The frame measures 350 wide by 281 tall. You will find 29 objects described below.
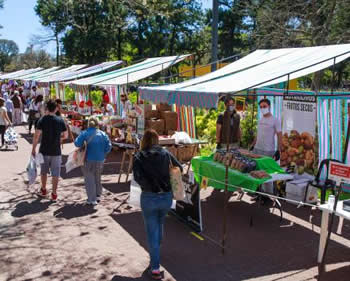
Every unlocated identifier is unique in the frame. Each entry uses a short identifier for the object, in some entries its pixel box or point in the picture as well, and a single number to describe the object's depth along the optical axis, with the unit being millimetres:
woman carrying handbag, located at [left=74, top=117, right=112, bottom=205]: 7527
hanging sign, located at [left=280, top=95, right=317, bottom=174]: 8070
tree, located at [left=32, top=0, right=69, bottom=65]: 46500
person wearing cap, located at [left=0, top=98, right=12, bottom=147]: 13394
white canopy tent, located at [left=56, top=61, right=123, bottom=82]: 18081
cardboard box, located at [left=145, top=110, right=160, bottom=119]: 12223
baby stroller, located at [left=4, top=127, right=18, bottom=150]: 13875
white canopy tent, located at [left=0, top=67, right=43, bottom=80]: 31191
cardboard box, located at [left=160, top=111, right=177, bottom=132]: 12430
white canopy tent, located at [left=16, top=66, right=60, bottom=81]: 28128
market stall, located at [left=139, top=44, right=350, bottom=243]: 6348
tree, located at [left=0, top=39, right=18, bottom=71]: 104919
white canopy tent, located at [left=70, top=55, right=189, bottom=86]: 12547
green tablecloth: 6531
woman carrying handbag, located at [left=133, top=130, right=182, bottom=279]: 4766
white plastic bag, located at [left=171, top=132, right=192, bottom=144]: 9852
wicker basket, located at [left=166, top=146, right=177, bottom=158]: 10122
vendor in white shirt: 8039
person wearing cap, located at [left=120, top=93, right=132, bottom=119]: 13381
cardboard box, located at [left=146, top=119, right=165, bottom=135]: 11916
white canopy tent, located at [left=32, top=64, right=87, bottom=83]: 20617
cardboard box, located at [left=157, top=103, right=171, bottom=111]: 12570
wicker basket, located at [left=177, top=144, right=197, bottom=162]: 11102
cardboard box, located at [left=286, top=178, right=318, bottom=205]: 7574
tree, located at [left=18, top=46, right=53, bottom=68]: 80725
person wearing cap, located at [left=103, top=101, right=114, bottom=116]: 14867
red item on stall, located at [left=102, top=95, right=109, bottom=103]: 17202
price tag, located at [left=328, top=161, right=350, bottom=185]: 4371
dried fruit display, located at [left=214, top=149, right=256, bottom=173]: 6855
